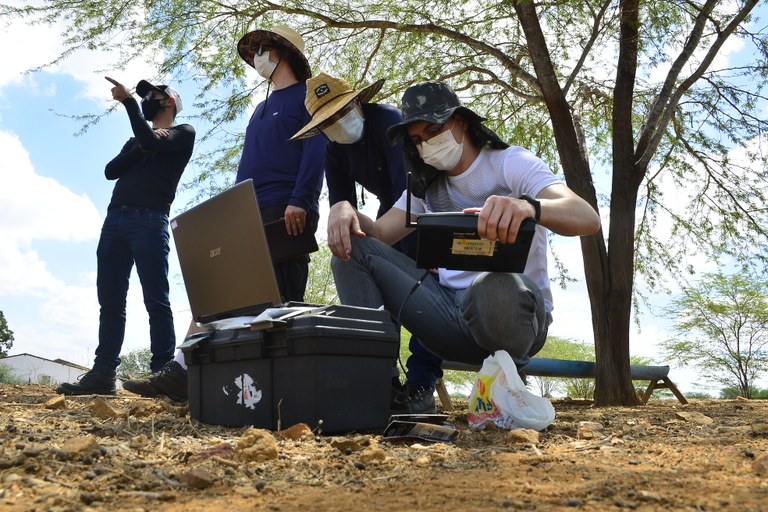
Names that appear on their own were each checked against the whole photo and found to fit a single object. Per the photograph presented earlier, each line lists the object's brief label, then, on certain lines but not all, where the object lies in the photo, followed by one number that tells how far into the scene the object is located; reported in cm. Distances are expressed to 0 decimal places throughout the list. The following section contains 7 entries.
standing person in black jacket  464
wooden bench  580
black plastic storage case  247
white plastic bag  263
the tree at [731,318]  1266
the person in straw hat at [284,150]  385
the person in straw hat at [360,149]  362
